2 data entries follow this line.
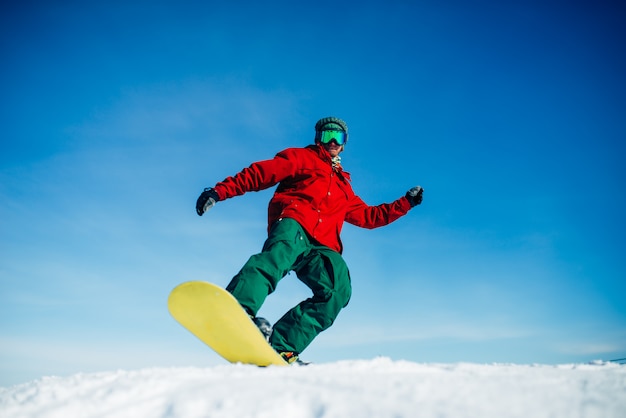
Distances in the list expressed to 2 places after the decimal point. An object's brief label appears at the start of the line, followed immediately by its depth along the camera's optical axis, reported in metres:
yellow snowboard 2.65
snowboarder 3.28
